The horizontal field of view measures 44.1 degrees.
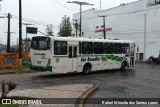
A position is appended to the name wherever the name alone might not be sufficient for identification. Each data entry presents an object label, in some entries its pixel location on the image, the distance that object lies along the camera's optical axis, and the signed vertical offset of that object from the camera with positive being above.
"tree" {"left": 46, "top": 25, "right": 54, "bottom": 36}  51.44 +5.11
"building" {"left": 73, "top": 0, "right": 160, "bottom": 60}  32.48 +4.53
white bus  12.87 -0.38
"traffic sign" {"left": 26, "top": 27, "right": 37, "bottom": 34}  24.55 +2.31
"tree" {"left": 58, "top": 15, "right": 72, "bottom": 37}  44.23 +4.94
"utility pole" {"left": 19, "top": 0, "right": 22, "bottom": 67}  16.34 +1.61
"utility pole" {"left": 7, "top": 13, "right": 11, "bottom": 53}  24.48 +0.93
